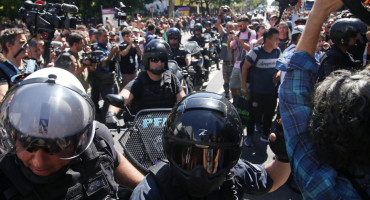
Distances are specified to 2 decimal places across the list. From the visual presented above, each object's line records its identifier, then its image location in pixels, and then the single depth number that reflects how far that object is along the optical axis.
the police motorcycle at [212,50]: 9.16
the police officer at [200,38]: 8.02
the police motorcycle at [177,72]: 3.86
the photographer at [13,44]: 3.58
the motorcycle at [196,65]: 6.46
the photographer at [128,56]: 5.91
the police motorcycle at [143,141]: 1.78
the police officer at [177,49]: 5.38
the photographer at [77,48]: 4.32
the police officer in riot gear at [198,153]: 1.22
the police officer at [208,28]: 10.87
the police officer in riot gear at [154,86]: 3.08
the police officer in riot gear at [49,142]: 1.19
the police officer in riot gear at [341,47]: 2.71
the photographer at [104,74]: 5.26
